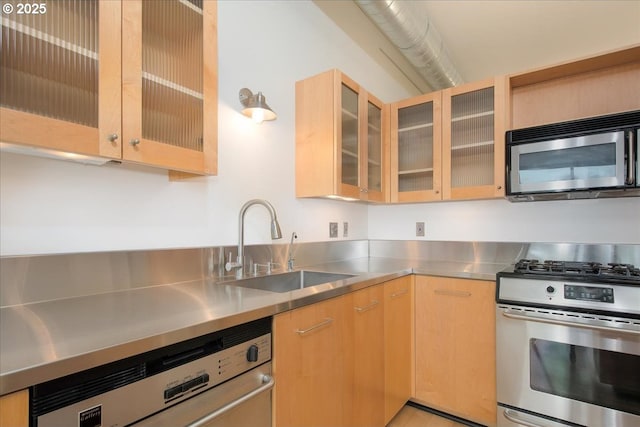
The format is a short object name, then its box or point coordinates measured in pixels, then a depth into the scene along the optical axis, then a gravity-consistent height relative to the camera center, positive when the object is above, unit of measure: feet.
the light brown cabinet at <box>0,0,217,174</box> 2.69 +1.36
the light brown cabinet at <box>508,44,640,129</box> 6.35 +2.69
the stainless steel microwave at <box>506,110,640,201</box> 5.41 +1.02
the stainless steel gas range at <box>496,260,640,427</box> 4.65 -2.06
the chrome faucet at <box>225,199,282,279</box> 5.22 -0.26
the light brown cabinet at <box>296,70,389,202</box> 6.41 +1.66
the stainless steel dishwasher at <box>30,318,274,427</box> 2.09 -1.34
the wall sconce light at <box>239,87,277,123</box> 5.22 +1.79
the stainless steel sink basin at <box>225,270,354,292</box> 5.25 -1.16
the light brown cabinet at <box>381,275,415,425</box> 5.78 -2.46
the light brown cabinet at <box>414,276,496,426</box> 5.86 -2.54
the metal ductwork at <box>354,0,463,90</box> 6.36 +4.04
